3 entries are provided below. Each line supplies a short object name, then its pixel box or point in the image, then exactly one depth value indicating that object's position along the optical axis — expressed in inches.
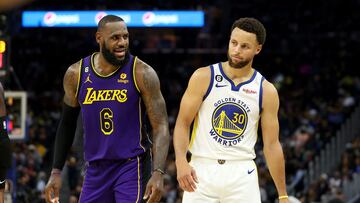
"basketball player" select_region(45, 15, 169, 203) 516.5
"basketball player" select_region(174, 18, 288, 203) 512.5
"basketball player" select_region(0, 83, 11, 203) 565.7
